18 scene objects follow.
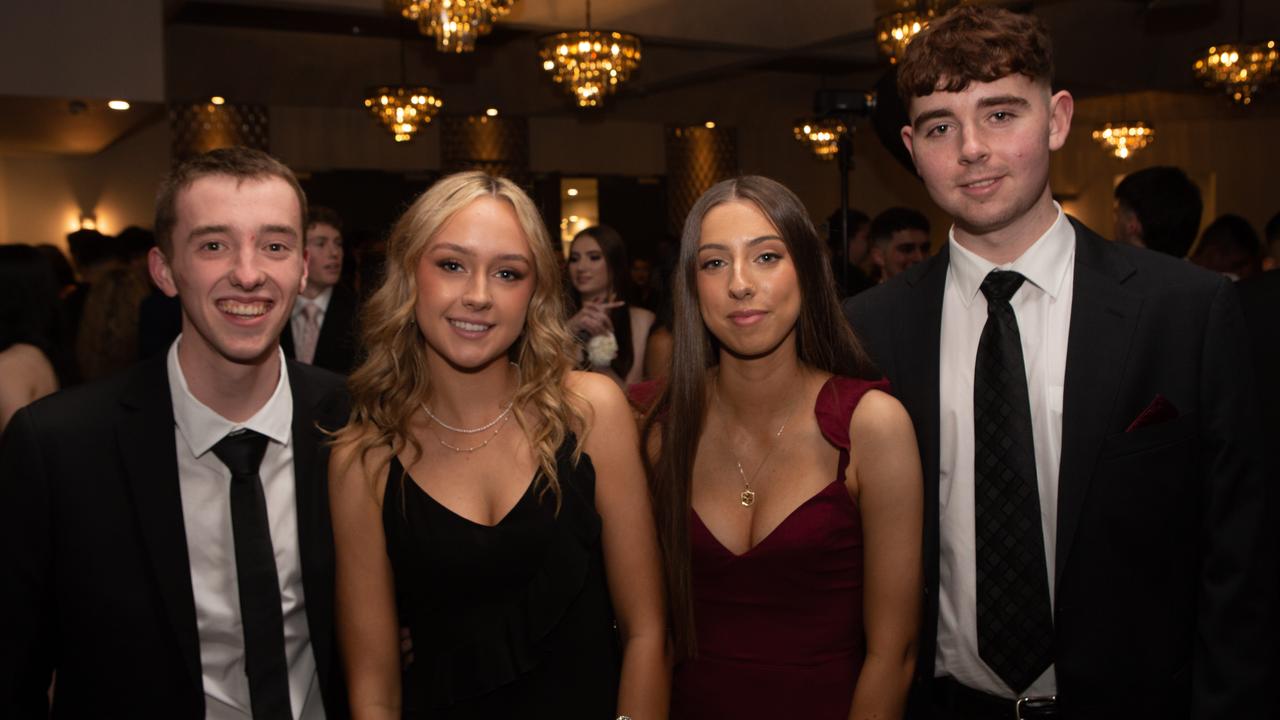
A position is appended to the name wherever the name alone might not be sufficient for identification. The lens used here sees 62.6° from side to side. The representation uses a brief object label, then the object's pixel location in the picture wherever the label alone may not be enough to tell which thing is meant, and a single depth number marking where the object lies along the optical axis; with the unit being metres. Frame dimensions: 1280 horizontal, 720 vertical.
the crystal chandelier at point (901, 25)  5.91
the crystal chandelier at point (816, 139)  10.88
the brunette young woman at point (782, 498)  1.92
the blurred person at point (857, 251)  5.14
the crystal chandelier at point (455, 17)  5.64
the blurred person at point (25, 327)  3.43
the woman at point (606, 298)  4.85
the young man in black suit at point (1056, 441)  1.75
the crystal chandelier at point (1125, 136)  10.47
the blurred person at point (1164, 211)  3.66
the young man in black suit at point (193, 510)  1.82
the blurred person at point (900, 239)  5.27
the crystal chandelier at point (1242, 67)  7.41
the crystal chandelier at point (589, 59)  6.59
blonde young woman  1.95
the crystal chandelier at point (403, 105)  8.73
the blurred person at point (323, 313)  4.88
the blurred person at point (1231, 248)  5.34
